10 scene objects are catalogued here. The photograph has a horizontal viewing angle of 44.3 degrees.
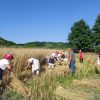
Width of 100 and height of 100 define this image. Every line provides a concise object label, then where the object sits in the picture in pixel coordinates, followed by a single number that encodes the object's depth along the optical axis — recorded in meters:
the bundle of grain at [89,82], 5.19
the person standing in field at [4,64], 4.33
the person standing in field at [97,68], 7.61
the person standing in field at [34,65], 6.05
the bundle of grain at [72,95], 3.59
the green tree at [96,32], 26.26
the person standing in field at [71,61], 6.77
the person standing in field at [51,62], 7.75
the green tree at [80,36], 26.54
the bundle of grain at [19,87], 4.07
